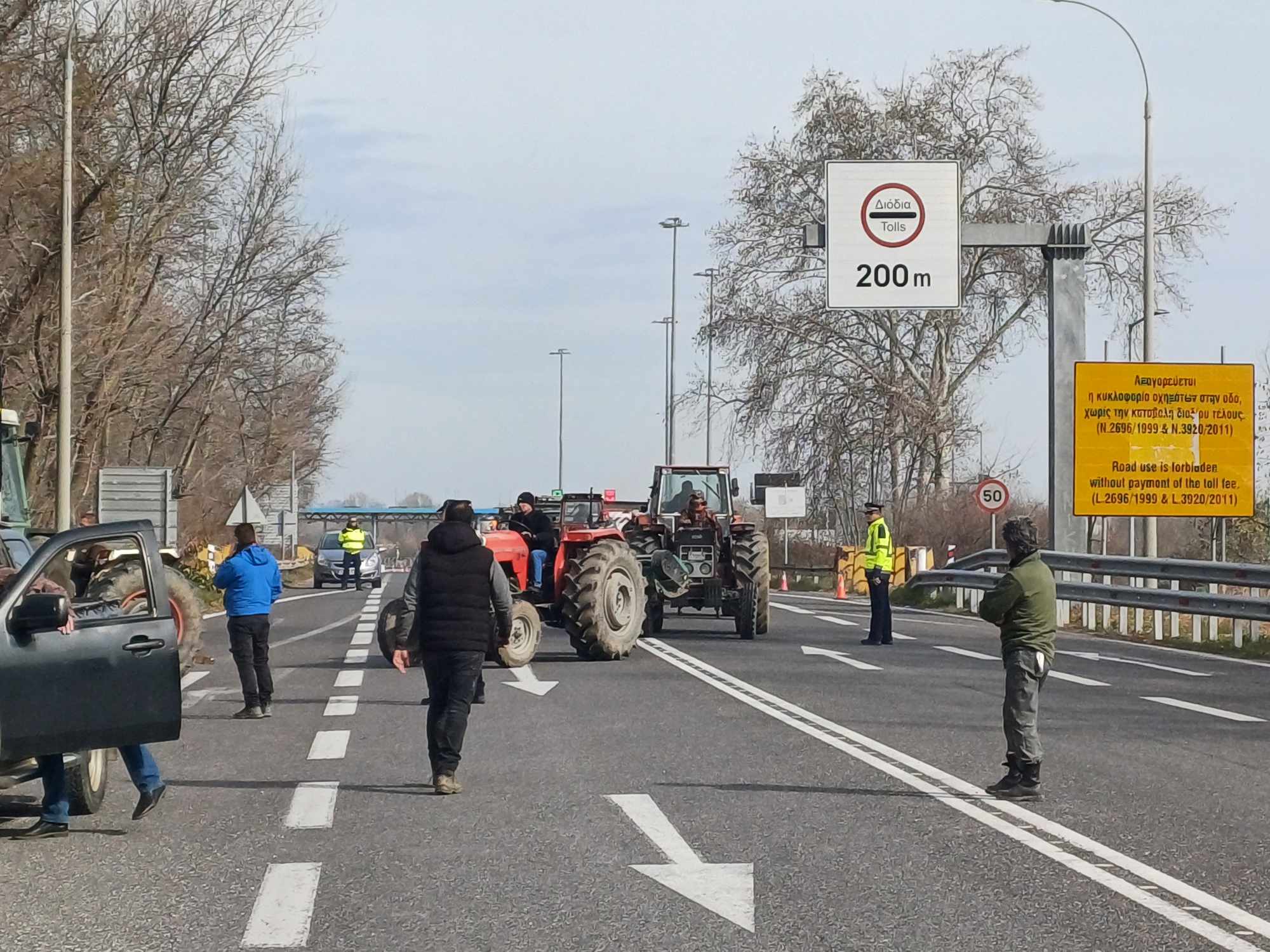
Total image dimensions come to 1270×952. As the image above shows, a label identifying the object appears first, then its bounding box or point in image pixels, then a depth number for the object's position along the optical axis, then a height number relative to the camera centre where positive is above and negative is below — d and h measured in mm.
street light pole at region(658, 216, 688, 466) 79325 +11921
